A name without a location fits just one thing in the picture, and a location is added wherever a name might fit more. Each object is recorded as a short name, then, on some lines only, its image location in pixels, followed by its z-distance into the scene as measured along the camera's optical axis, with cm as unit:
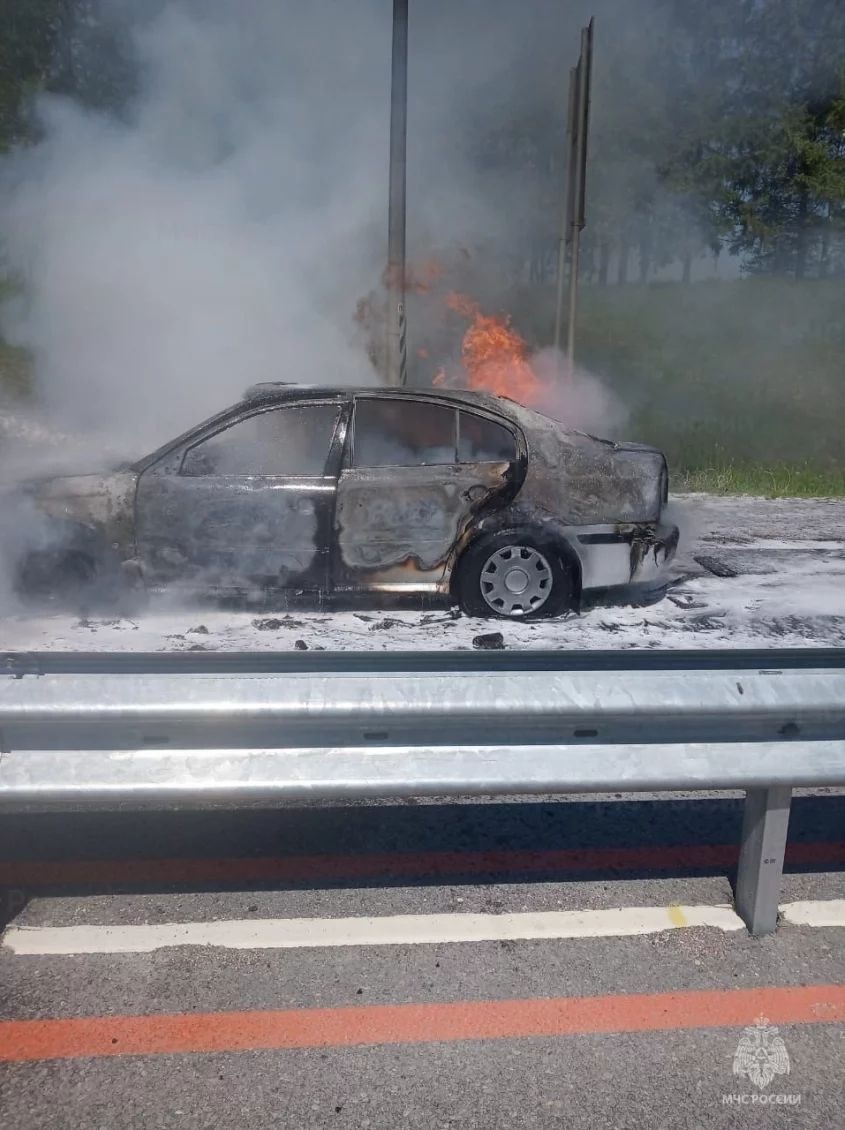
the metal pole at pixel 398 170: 1038
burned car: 559
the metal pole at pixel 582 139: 914
